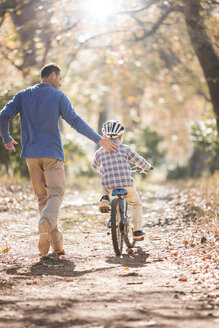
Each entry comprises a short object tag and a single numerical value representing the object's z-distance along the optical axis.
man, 11.01
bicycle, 11.55
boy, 11.98
